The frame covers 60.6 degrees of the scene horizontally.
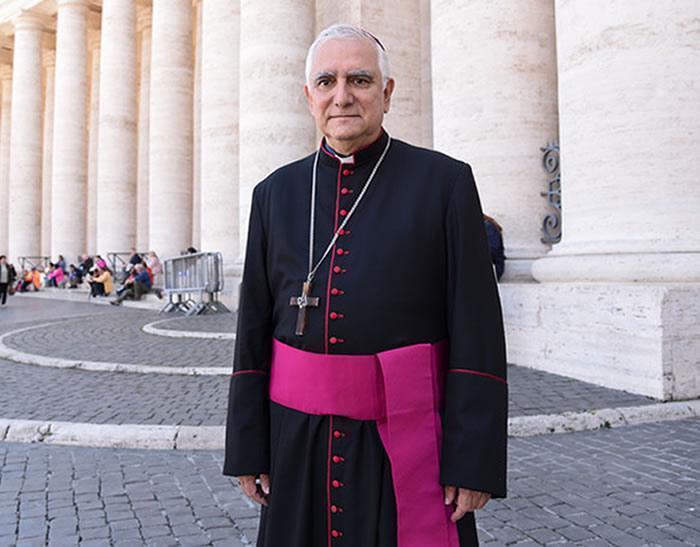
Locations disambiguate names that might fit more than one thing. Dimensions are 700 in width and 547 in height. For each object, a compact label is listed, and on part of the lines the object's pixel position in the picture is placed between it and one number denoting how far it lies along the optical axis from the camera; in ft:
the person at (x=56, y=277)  87.56
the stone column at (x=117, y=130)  77.00
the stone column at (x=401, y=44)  43.78
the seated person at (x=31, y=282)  89.35
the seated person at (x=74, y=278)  83.15
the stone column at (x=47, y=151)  107.86
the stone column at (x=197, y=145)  71.72
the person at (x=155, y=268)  67.74
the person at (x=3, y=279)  63.68
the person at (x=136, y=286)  62.12
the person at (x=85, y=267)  83.61
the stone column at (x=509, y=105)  27.66
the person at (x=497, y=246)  26.27
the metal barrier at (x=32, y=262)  102.86
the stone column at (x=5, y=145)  122.52
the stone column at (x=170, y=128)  69.72
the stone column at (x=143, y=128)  86.07
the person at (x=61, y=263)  88.07
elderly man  5.50
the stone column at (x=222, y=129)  51.49
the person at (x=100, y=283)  70.44
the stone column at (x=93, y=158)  97.91
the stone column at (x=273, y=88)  43.37
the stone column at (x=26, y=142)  99.50
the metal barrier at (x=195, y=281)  45.88
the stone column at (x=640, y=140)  19.07
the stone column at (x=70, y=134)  87.40
